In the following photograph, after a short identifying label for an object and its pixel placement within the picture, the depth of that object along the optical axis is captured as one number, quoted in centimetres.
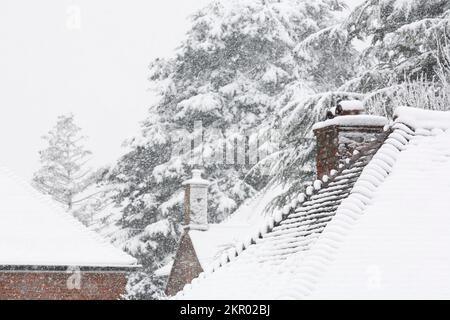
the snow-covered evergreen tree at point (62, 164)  5553
